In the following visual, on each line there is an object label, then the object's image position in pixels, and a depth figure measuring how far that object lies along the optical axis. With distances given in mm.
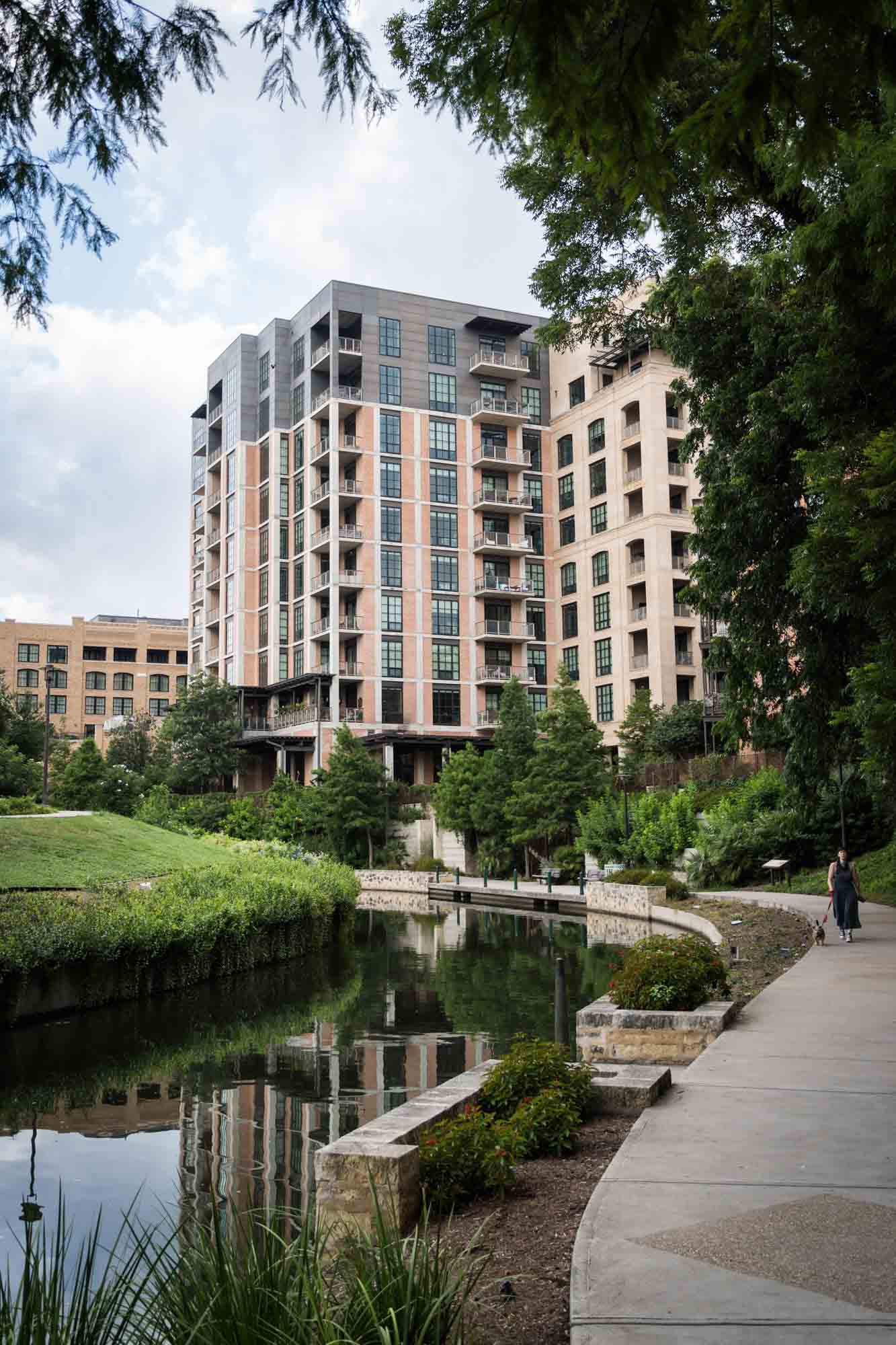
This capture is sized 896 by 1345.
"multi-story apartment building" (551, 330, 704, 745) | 62562
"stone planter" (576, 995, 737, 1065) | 10234
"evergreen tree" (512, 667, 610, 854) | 46719
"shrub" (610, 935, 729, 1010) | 10844
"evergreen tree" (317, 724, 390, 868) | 54938
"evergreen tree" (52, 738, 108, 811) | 55250
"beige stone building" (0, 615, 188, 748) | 112000
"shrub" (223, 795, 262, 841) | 58219
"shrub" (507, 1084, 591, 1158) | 7168
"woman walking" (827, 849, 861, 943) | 19297
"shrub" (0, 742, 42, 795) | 54688
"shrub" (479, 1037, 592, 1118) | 7777
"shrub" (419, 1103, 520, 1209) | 6266
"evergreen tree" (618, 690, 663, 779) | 56062
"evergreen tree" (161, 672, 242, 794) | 67438
